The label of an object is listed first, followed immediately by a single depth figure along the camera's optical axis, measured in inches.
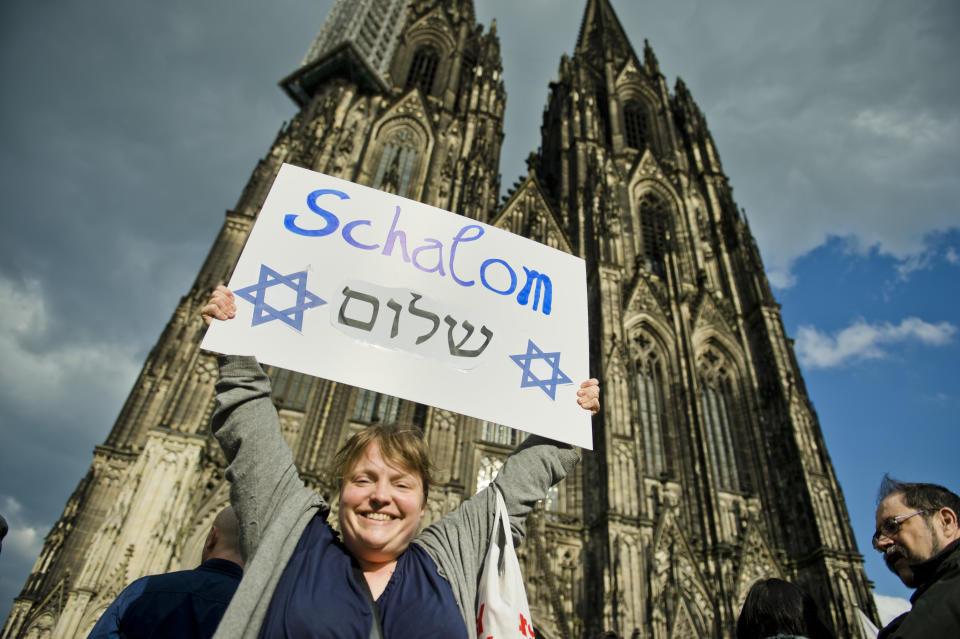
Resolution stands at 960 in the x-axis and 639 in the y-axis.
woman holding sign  51.0
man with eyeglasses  78.5
